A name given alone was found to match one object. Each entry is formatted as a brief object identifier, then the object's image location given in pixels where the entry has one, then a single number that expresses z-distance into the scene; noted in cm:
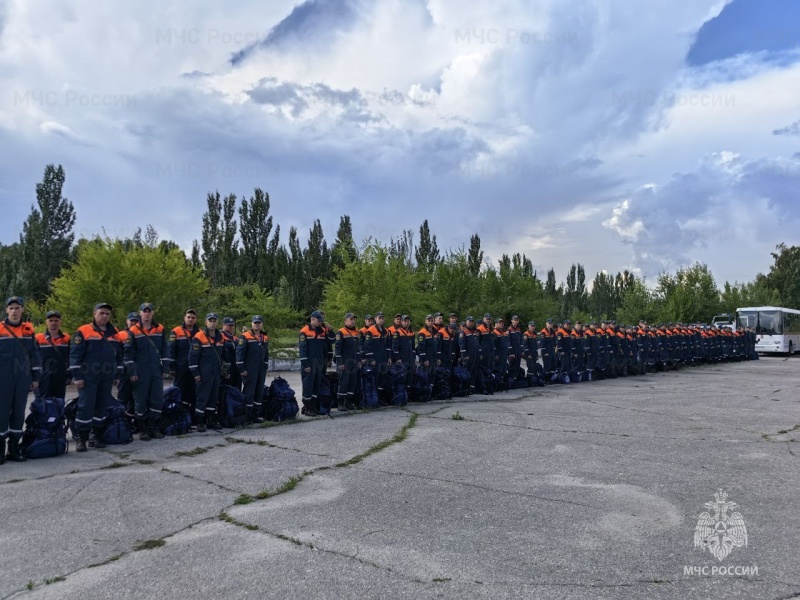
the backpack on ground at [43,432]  781
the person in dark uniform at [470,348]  1520
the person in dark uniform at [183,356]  1034
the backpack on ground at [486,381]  1564
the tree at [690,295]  5531
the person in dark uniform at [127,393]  953
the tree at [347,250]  2586
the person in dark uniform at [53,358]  942
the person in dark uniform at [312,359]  1157
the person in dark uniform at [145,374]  914
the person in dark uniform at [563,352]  1897
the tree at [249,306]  2497
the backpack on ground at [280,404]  1095
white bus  3812
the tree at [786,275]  7600
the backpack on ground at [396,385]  1316
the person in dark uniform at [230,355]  1075
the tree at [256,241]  4301
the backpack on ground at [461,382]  1480
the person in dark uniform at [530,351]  1788
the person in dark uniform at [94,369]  832
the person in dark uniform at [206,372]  985
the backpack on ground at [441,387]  1432
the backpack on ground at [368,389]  1254
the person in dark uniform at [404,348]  1368
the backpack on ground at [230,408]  1022
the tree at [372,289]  2431
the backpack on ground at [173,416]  948
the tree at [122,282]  1850
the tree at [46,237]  3503
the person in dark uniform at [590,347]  2002
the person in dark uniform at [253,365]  1063
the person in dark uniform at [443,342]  1513
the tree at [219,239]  4225
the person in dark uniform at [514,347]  1703
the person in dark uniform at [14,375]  755
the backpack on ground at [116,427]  865
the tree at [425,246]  4925
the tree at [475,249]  4312
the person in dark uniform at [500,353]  1631
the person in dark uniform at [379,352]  1301
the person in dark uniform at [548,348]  1841
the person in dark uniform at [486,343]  1573
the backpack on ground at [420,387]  1373
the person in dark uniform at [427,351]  1429
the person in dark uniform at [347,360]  1222
